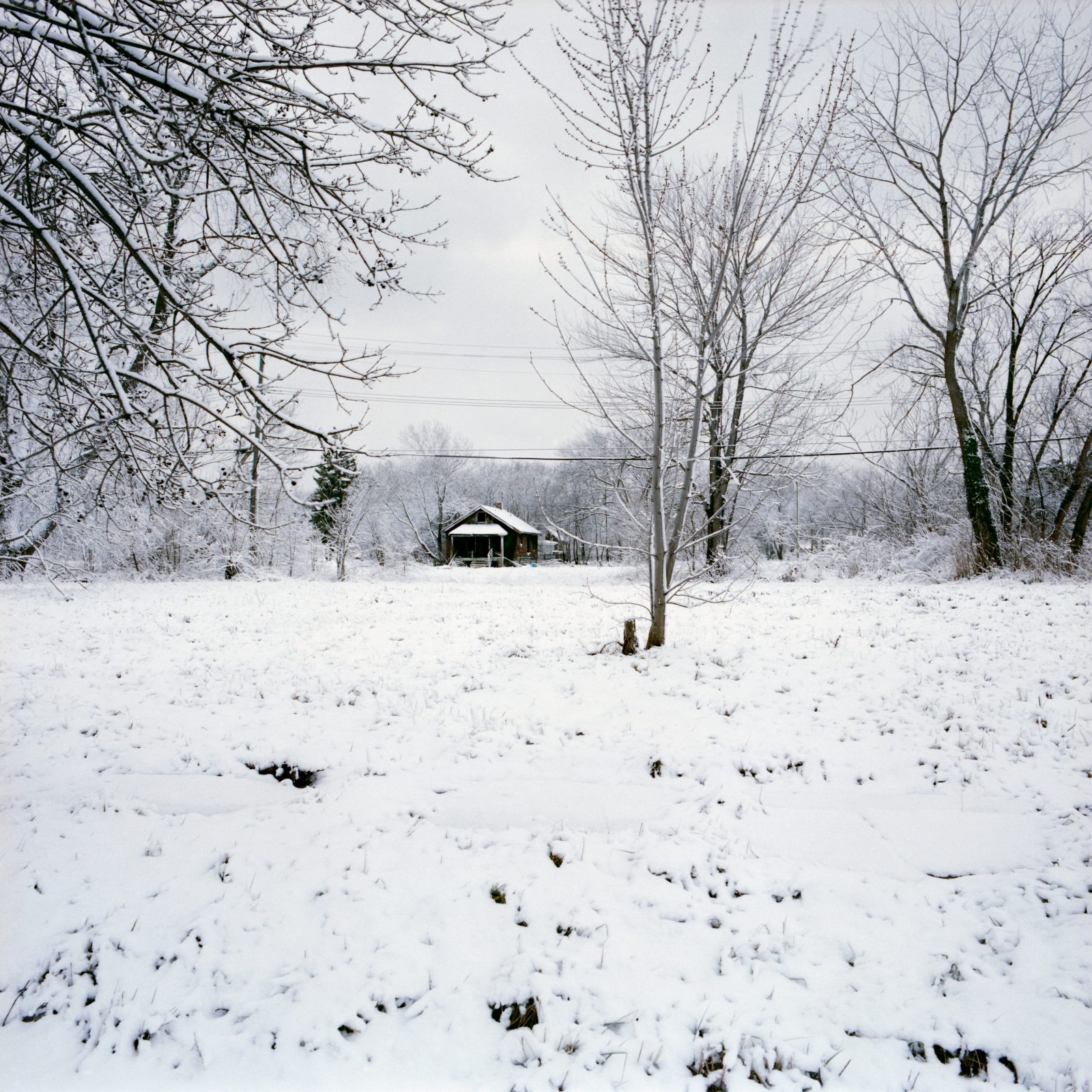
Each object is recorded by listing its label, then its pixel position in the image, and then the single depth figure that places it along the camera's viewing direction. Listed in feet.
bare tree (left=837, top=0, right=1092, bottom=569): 41.14
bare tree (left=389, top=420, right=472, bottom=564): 160.35
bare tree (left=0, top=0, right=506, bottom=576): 9.66
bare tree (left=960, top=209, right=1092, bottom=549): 46.68
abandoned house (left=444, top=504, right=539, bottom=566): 150.41
